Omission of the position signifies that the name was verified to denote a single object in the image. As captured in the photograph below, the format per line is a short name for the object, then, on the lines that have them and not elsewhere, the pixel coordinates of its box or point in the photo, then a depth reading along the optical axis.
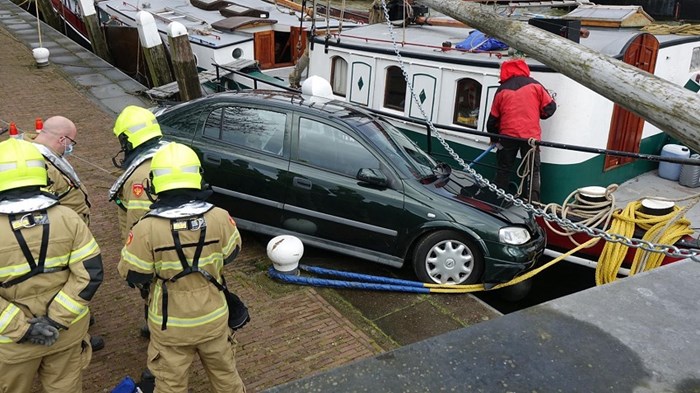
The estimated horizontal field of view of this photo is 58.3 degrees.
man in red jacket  7.06
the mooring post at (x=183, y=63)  11.12
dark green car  6.01
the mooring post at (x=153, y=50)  12.60
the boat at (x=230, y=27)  12.83
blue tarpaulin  8.27
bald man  4.78
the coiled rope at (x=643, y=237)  6.27
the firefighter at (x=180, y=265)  3.49
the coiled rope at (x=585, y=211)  6.66
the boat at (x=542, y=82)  7.47
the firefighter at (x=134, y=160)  4.55
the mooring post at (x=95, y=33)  16.06
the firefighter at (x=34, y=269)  3.38
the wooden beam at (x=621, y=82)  1.88
